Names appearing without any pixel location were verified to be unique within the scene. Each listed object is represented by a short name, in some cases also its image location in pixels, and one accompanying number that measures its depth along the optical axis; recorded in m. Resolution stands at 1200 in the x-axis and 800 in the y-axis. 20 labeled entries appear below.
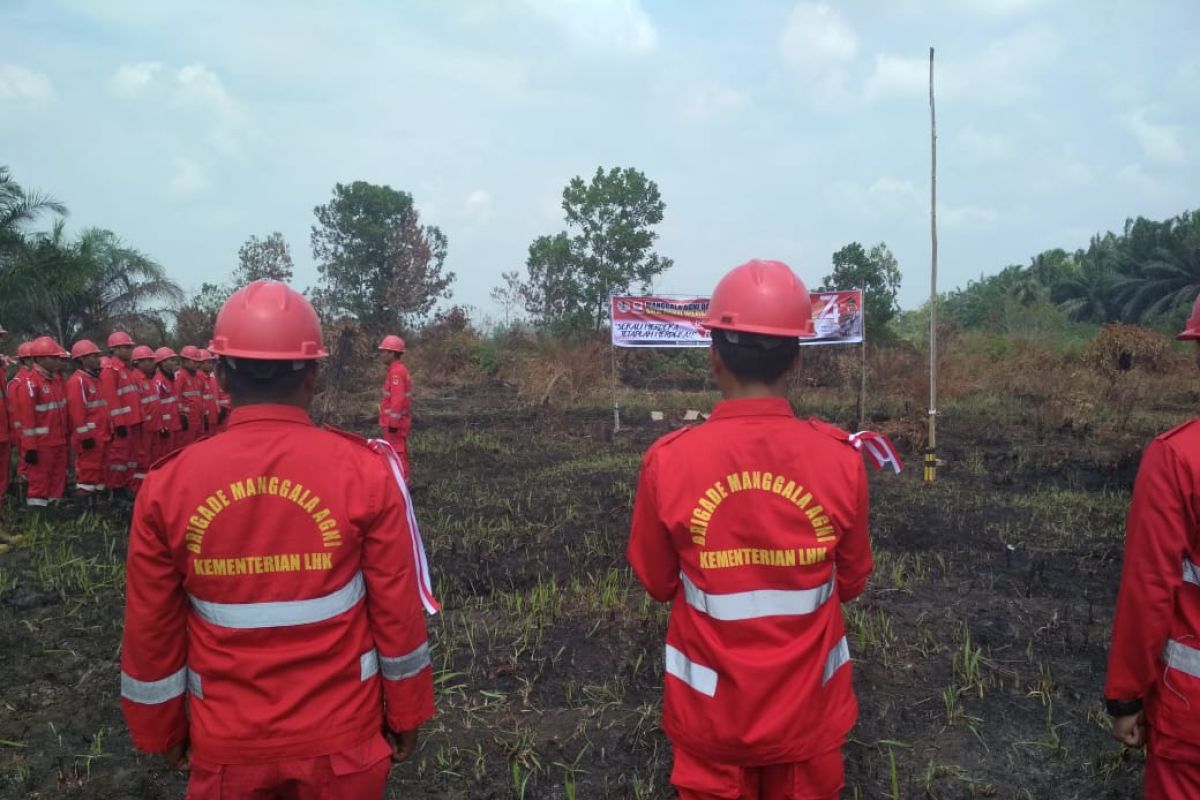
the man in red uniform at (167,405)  10.70
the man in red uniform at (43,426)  8.83
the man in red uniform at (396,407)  9.81
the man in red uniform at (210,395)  12.16
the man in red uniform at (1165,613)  2.19
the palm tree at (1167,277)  30.73
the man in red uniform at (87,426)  9.26
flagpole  9.94
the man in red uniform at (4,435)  8.35
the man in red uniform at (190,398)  11.43
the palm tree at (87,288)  14.74
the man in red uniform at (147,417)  10.22
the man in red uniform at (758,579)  2.11
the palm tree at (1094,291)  33.25
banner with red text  14.66
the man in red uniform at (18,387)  8.76
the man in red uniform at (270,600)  2.05
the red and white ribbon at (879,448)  2.44
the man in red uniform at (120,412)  9.66
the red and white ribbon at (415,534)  2.29
